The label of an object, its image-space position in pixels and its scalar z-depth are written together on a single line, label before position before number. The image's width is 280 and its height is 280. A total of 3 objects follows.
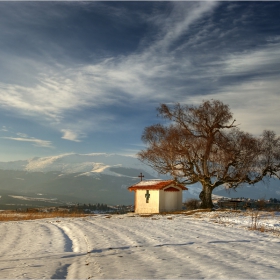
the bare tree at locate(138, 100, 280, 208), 37.91
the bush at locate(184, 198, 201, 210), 47.45
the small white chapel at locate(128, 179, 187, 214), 43.09
